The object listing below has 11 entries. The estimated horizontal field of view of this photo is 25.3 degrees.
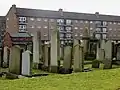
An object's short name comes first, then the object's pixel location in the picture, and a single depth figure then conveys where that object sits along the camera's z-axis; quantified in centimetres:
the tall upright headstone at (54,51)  1858
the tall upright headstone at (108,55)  2020
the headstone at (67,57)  1797
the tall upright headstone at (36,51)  2232
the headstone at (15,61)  1557
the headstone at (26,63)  1473
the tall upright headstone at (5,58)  2264
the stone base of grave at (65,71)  1764
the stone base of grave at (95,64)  2180
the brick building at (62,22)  7662
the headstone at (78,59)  1677
